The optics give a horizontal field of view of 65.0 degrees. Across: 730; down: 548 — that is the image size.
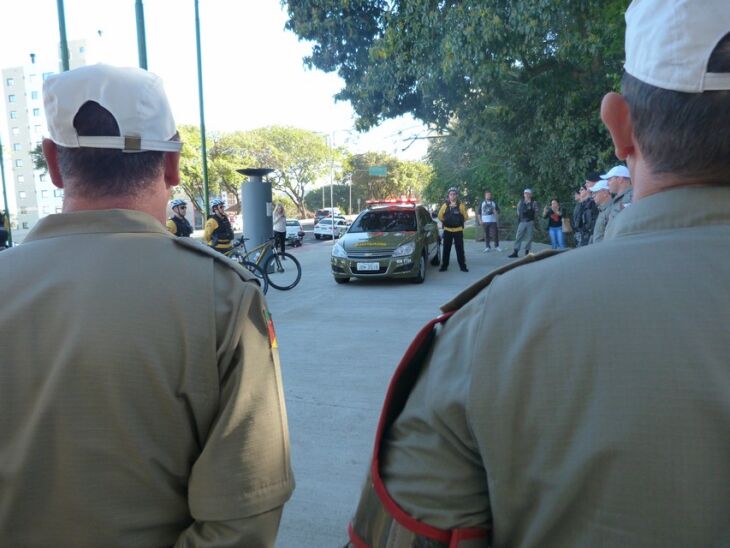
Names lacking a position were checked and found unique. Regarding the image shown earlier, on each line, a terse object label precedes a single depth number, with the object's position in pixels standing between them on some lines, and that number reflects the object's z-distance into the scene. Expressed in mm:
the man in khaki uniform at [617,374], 802
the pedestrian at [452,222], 11445
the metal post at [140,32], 9117
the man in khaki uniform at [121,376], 1150
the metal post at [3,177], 25516
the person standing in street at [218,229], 9344
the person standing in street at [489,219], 15266
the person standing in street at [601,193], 6885
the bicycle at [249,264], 9250
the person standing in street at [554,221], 13200
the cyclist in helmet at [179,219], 9006
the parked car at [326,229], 32375
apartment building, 68062
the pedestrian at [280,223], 15055
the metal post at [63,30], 10391
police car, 9859
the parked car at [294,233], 26594
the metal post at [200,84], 14898
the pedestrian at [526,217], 12703
